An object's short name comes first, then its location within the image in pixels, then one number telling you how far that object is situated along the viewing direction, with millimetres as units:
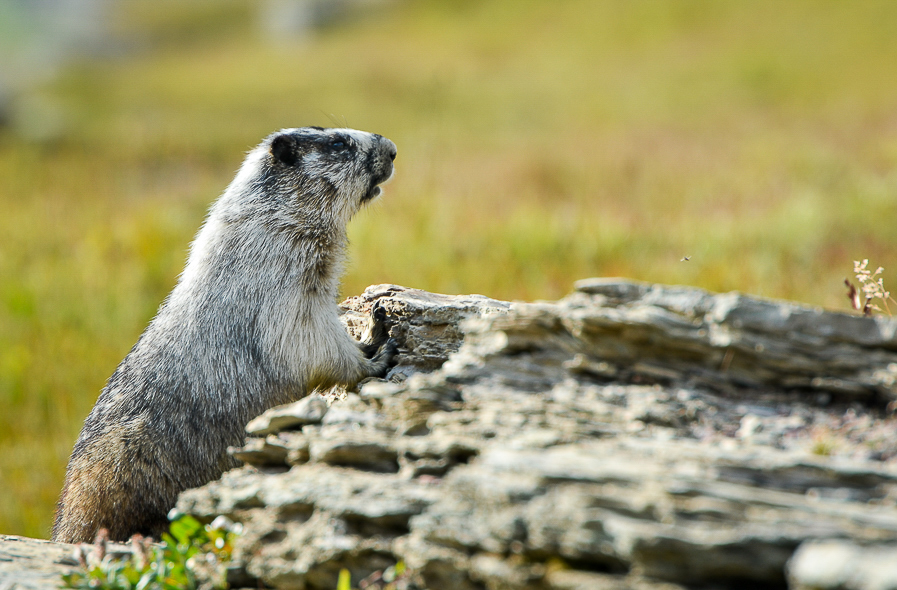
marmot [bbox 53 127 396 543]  9820
